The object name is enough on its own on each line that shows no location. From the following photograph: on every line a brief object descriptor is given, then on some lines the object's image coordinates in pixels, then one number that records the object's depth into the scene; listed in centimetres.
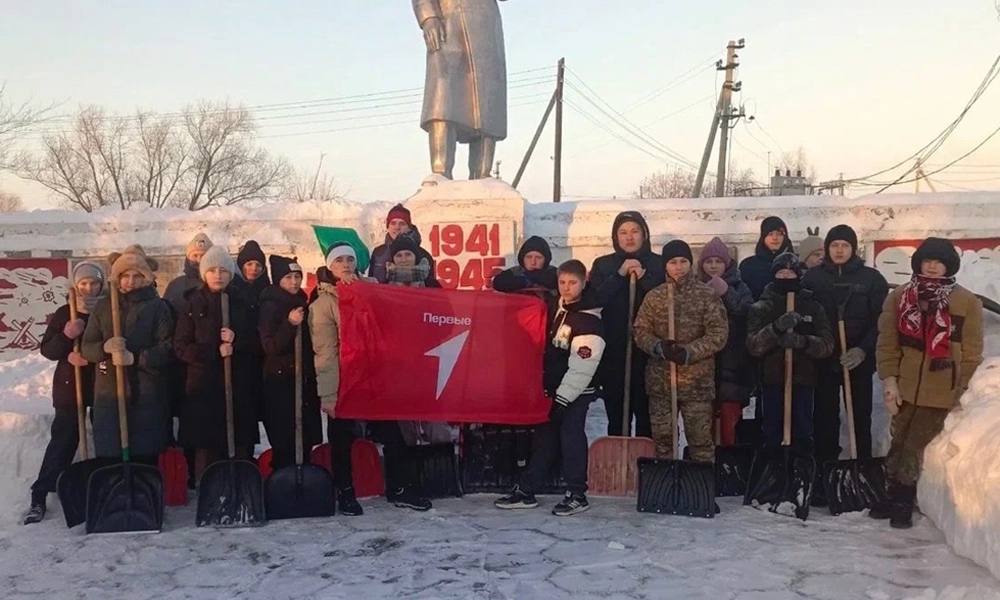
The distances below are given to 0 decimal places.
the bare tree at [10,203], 3409
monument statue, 1028
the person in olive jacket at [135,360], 479
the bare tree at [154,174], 2941
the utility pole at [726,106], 3017
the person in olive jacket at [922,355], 437
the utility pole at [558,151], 2492
